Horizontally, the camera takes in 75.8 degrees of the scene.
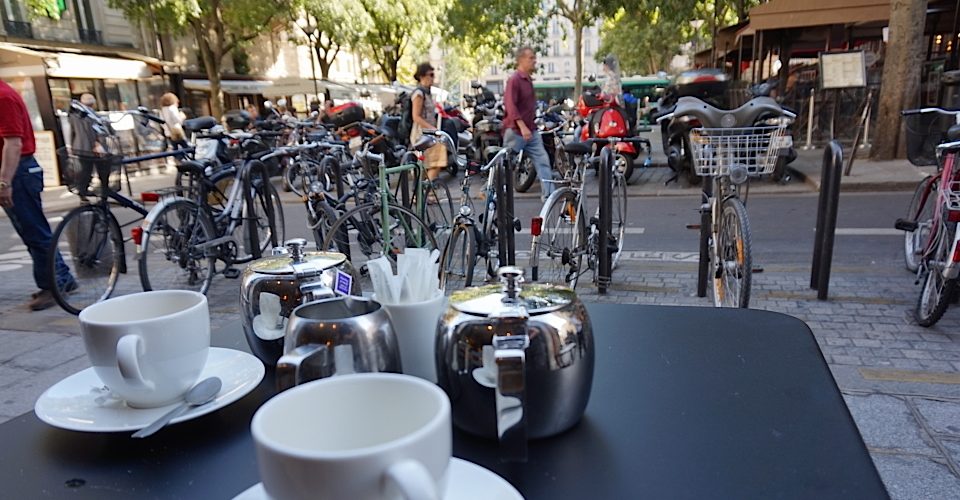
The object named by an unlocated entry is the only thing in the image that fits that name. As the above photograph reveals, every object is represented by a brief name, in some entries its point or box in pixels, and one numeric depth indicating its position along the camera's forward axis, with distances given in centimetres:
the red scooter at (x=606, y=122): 898
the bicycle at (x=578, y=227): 436
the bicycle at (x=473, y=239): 454
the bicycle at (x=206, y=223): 486
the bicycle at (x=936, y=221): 348
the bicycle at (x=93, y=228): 466
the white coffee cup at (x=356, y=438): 55
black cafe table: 80
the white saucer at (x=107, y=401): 96
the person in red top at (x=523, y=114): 666
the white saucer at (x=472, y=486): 72
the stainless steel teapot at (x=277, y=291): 116
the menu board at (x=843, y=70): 945
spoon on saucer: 94
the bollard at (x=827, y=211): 402
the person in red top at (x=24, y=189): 447
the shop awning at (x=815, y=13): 1161
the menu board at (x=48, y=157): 1421
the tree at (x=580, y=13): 1629
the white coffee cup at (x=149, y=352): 91
